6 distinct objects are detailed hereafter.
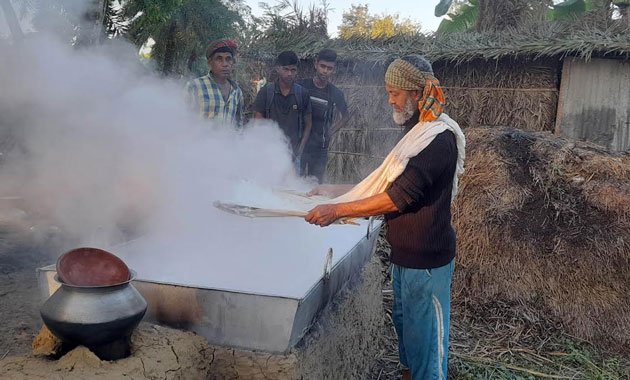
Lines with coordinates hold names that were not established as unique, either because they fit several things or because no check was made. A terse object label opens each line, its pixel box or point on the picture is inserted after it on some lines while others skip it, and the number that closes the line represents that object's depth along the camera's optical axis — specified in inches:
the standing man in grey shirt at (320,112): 240.8
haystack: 192.5
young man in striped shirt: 185.8
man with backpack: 231.0
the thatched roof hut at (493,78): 317.7
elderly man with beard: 102.7
